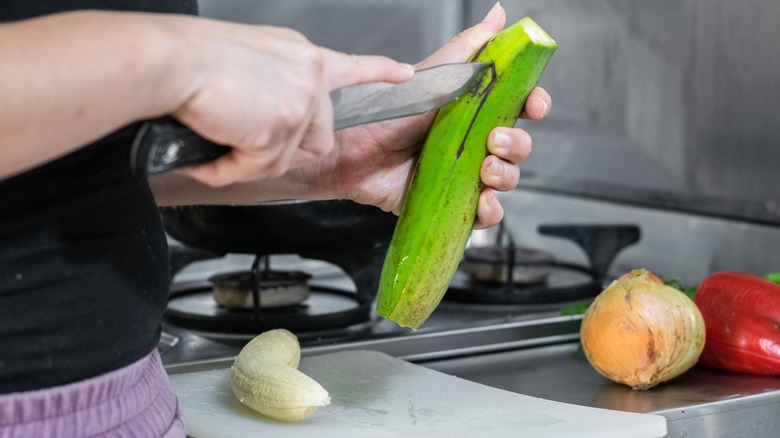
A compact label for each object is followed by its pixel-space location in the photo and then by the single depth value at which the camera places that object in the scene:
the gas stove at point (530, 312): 1.26
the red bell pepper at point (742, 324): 1.31
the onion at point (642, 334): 1.25
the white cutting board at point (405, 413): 1.15
